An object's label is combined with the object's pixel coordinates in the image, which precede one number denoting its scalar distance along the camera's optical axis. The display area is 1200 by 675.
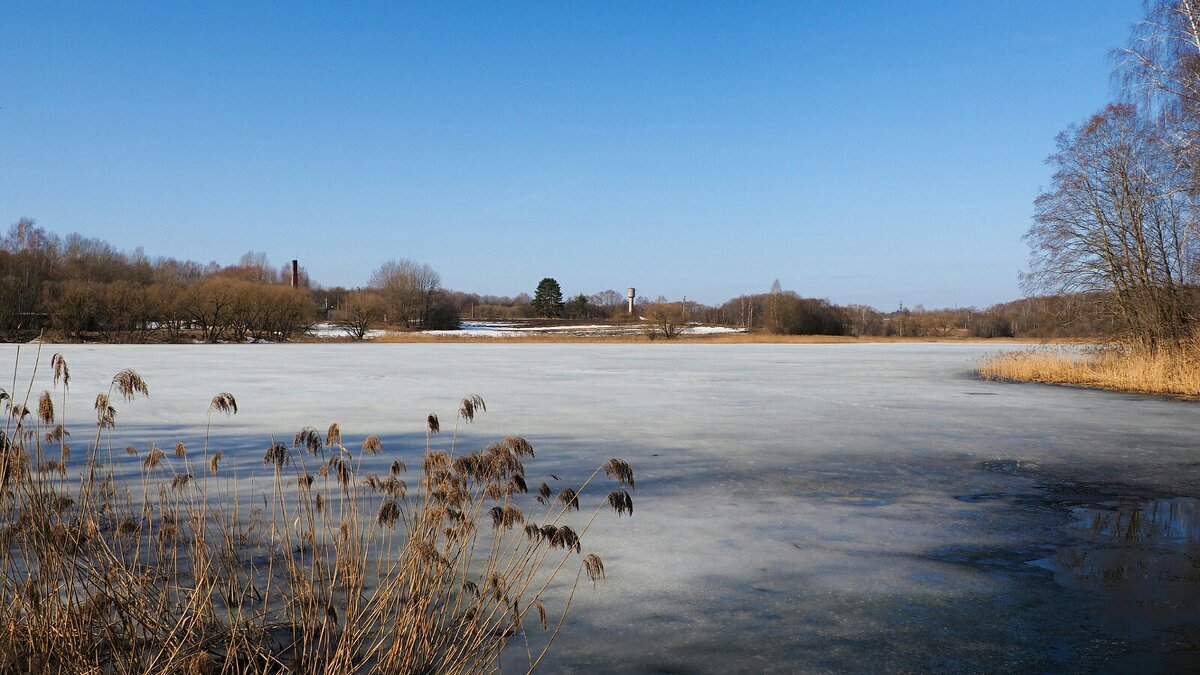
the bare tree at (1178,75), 12.46
